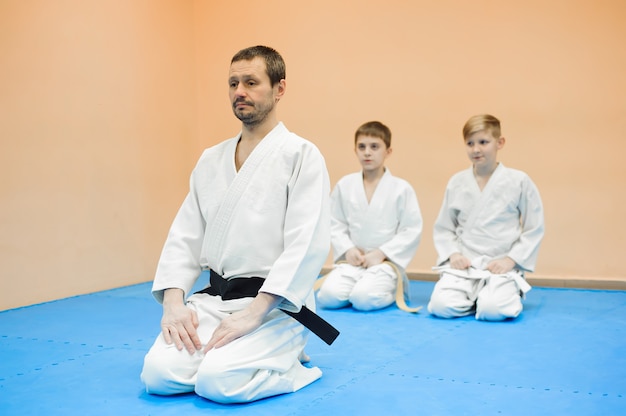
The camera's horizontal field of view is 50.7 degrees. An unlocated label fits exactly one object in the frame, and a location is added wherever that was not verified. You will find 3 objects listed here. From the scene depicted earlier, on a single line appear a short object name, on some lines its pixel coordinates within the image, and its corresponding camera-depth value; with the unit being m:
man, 2.62
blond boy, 4.51
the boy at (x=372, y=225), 4.89
